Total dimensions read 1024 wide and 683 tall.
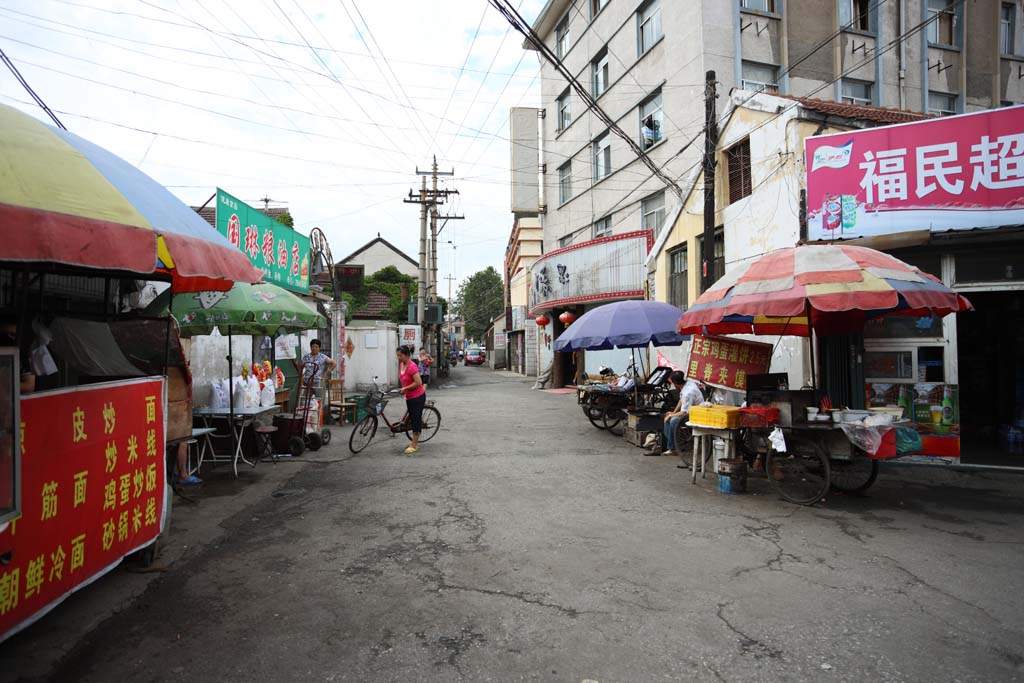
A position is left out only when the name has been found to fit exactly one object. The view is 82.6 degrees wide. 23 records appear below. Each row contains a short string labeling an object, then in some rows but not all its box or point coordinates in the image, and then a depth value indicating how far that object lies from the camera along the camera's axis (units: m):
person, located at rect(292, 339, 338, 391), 10.59
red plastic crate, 6.84
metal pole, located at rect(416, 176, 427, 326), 27.05
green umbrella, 8.48
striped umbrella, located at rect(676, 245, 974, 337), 6.07
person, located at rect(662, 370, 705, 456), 8.98
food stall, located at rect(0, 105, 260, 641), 3.01
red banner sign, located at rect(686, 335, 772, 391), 8.74
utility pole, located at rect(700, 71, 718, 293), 11.16
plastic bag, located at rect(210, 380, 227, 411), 8.62
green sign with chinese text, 11.05
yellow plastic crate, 7.07
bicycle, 10.12
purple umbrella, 10.84
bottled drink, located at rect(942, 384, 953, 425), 8.52
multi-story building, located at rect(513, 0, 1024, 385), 17.02
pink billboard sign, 8.05
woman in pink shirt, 9.77
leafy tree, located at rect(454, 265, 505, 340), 59.56
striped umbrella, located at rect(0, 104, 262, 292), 2.92
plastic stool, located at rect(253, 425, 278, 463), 9.33
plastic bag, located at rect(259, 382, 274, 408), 9.32
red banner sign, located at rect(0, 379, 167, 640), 3.32
